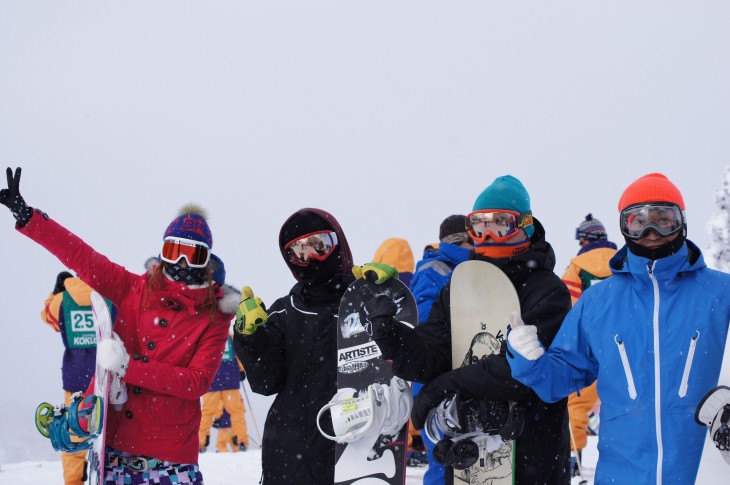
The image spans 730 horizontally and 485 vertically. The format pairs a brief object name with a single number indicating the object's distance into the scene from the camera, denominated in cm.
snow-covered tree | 2605
